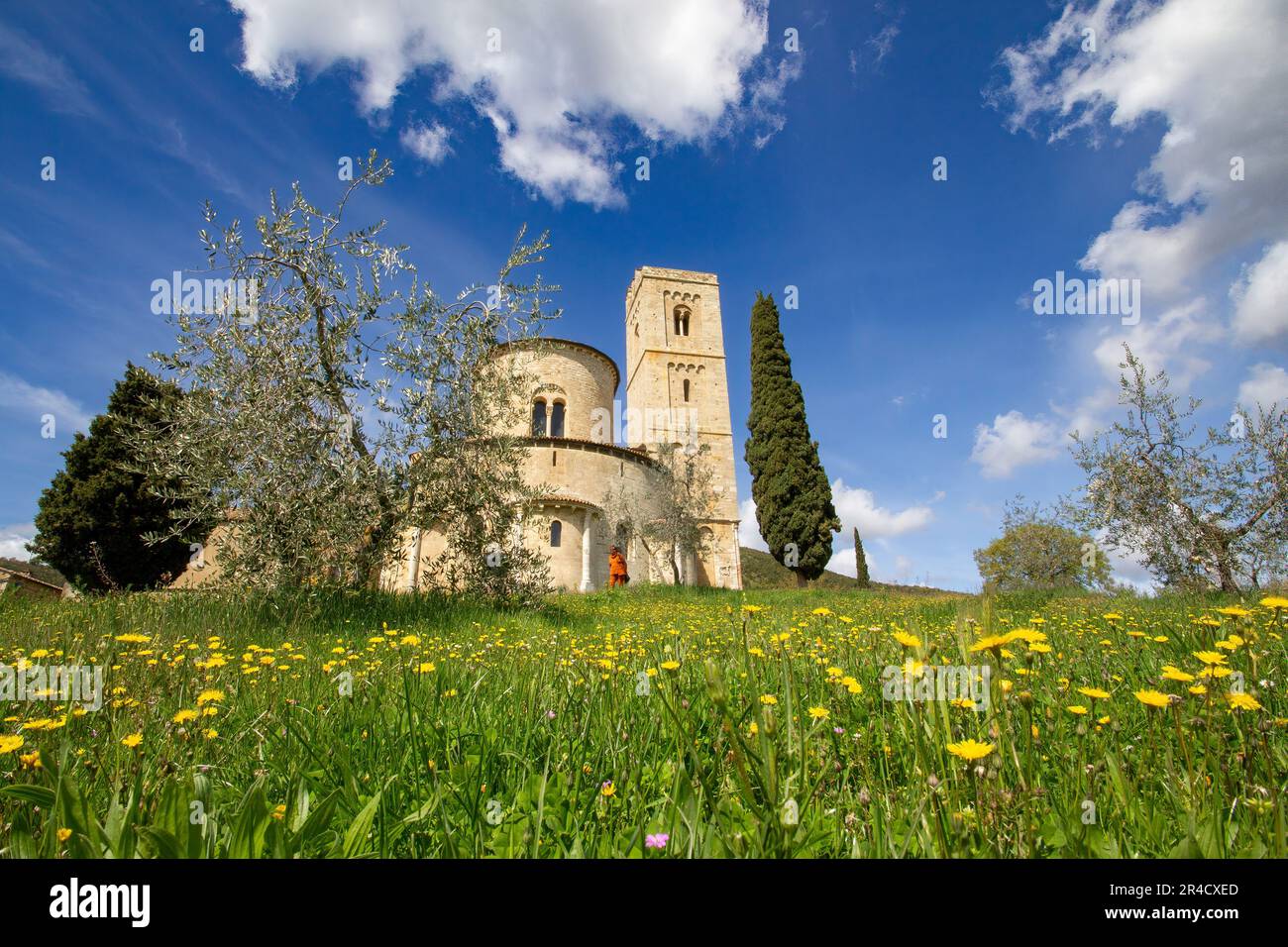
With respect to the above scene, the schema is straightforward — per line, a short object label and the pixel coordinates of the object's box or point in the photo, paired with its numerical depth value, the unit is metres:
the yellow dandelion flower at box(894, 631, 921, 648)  1.62
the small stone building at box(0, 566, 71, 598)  19.48
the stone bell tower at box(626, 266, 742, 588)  40.47
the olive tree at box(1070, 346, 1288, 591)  15.72
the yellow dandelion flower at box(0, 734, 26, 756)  1.60
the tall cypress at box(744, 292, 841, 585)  33.88
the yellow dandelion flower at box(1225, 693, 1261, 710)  1.57
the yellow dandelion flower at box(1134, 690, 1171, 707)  1.42
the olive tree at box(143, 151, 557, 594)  8.98
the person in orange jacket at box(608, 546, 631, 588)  28.03
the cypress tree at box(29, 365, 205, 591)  22.78
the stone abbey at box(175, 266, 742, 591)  28.89
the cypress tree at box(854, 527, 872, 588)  45.38
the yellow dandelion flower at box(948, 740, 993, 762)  1.26
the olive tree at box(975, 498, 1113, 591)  38.84
